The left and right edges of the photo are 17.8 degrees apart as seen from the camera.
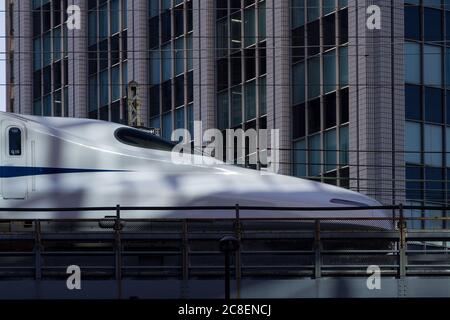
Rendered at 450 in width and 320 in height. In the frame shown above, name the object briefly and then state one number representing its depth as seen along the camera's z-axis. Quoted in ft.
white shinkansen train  88.22
